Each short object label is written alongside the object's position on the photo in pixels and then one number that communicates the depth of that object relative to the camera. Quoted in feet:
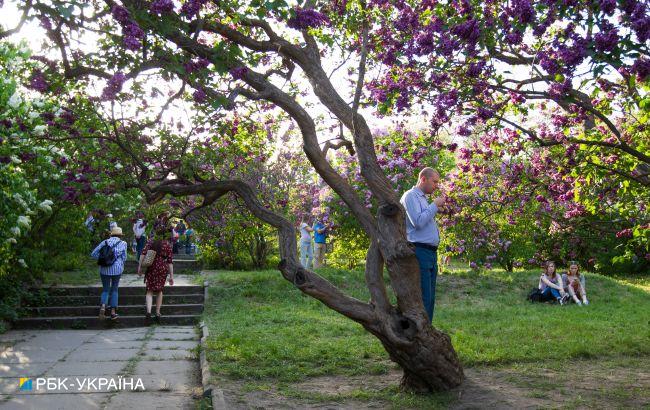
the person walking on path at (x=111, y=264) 37.38
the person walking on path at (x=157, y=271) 37.68
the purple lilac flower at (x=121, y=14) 14.25
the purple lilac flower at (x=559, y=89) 18.21
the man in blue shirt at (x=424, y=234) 21.47
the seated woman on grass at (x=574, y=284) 44.14
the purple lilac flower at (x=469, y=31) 17.49
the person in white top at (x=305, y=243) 55.77
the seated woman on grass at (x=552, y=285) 43.98
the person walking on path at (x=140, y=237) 53.16
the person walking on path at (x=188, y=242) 60.54
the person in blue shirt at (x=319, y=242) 56.95
